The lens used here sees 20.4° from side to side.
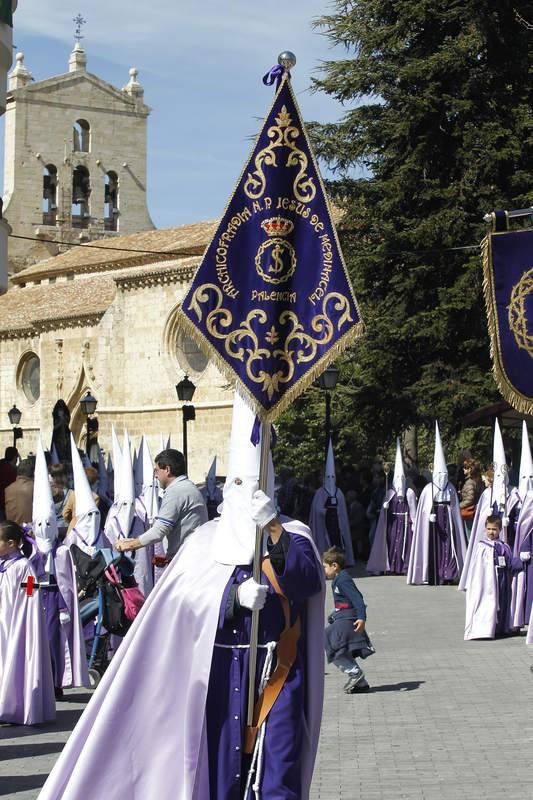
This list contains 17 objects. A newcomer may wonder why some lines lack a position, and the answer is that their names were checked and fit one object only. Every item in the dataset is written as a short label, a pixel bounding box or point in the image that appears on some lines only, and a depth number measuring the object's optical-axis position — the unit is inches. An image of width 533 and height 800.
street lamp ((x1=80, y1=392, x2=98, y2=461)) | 1169.4
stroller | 454.6
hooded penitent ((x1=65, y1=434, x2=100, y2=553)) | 475.2
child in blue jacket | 459.2
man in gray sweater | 435.8
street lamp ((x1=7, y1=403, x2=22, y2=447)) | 1464.8
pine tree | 1112.2
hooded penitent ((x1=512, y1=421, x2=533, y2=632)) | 601.0
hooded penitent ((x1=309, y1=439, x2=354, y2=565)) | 936.3
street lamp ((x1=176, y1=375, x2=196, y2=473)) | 1090.7
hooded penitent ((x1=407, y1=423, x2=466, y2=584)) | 835.4
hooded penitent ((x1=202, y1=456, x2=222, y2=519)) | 920.3
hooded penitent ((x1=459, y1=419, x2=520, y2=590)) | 643.5
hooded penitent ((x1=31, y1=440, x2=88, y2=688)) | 440.5
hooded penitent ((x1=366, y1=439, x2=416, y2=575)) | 914.1
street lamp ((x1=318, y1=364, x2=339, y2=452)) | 951.6
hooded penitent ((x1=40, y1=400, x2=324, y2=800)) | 236.1
